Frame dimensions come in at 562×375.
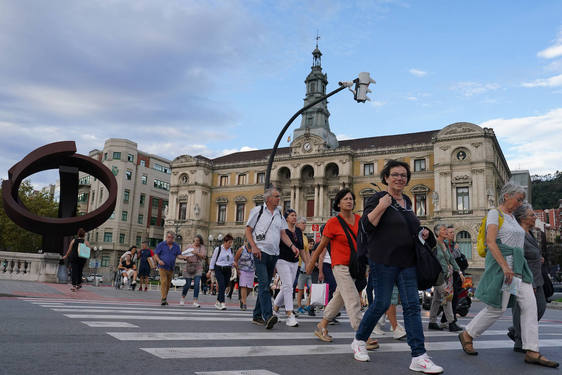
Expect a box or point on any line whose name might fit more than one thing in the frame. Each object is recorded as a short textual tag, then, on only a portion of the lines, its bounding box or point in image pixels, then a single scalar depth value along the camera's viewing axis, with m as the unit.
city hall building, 41.19
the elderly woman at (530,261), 5.43
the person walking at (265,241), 6.75
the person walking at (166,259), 10.76
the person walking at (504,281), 4.75
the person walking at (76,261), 13.01
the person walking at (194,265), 11.37
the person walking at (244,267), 10.34
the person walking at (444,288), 7.64
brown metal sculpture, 18.39
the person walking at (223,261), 11.02
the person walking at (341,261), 5.37
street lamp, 13.88
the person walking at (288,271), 7.14
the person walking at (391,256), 4.08
